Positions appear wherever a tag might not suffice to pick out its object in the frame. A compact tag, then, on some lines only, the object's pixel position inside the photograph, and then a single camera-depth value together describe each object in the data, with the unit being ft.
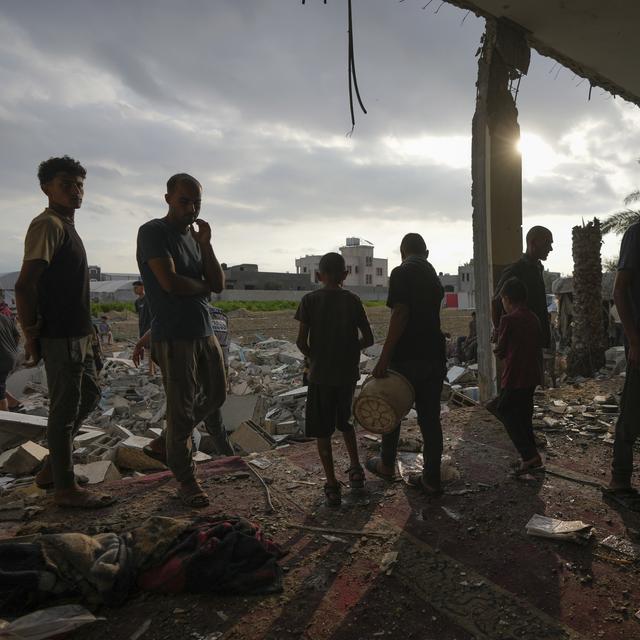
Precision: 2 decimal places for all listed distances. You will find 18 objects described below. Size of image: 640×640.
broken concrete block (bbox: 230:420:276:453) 18.13
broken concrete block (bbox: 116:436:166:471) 14.51
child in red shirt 12.91
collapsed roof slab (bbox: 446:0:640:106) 16.12
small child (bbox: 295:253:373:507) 11.16
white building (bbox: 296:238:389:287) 246.06
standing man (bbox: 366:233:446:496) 11.38
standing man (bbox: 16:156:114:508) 9.84
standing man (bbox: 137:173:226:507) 10.31
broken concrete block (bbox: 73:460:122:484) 12.55
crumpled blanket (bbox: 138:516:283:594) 7.72
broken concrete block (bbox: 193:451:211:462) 14.77
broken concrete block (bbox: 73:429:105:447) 17.48
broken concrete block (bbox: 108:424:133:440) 18.71
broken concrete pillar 19.67
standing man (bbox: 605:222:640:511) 10.69
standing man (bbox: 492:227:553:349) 14.78
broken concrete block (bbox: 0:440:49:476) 14.06
